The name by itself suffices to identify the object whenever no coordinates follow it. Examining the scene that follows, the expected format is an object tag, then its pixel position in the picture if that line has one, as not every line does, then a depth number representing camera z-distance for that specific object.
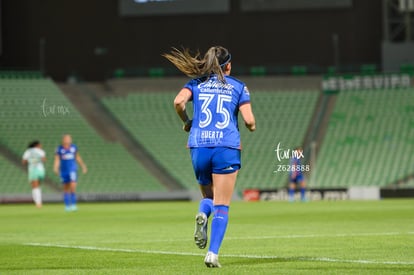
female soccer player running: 11.52
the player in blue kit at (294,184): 39.16
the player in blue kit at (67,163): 32.84
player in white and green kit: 35.38
